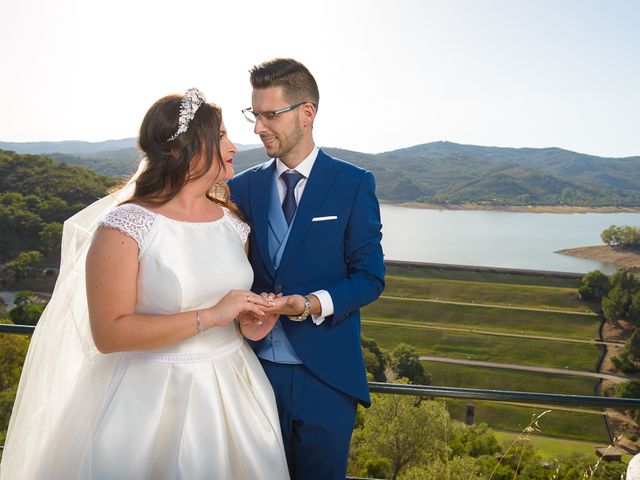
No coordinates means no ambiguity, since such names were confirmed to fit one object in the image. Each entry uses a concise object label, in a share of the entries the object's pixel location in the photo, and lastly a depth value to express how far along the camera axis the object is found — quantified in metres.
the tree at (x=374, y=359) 49.41
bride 1.87
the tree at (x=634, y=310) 61.88
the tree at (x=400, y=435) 36.56
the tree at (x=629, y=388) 50.50
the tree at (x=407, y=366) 51.06
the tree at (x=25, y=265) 61.88
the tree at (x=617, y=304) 63.09
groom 2.20
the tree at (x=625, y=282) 65.00
